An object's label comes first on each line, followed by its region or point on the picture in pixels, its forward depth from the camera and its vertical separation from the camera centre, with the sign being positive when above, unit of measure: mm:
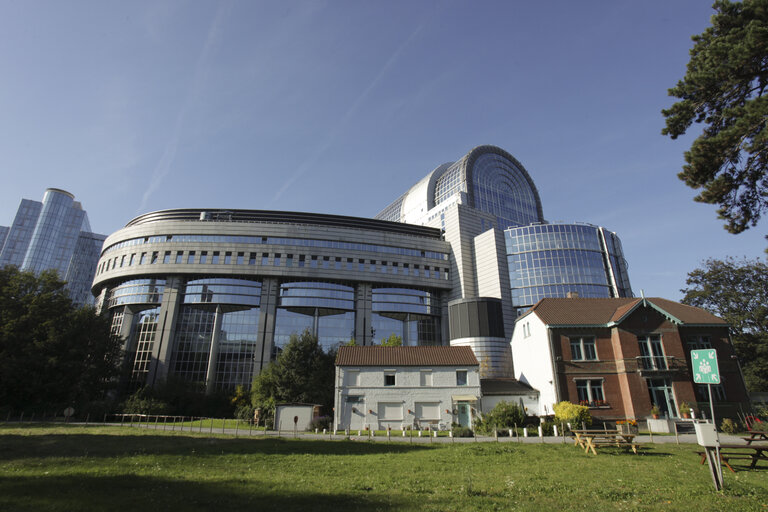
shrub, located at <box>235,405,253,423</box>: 44281 -1930
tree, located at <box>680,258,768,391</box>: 48219 +12387
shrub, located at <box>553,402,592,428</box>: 27641 -1380
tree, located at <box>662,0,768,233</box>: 12977 +10632
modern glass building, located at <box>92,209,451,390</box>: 59531 +16573
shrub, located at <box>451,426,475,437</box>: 26875 -2412
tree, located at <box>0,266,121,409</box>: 39969 +5290
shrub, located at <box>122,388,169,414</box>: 44812 -1035
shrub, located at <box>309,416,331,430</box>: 33309 -2283
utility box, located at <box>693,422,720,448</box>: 10676 -1042
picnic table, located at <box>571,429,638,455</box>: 17797 -2048
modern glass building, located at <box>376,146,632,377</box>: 54009 +21341
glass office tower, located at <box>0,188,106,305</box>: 145125 +57613
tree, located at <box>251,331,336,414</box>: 42125 +1893
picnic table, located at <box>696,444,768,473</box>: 13055 -2072
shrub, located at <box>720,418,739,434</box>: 29578 -2259
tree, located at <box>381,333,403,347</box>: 51803 +7165
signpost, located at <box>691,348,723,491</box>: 10656 +532
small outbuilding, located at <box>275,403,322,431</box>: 31703 -1568
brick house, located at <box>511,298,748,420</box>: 32406 +2902
